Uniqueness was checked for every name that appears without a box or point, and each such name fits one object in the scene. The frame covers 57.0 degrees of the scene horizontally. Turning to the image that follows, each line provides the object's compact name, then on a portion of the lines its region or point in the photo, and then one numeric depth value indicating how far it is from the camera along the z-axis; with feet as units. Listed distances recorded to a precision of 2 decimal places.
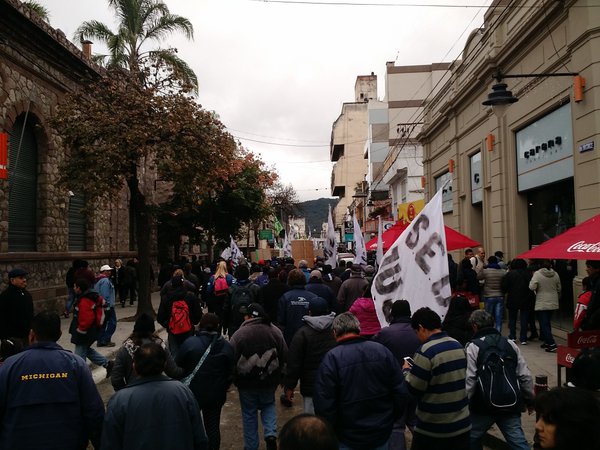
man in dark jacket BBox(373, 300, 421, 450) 16.08
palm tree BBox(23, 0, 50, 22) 79.25
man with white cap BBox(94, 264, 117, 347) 38.88
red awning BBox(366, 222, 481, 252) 43.73
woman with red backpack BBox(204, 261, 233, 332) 34.86
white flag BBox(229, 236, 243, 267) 61.92
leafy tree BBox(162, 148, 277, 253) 92.17
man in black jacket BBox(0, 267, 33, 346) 23.50
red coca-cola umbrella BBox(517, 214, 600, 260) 18.01
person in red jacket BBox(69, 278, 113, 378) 28.27
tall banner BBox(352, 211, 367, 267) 42.45
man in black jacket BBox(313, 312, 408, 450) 13.25
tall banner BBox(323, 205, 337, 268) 50.21
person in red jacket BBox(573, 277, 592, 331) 25.45
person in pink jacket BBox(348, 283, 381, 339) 23.15
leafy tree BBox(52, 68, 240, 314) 45.32
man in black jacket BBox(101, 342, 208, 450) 11.10
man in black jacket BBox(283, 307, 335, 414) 18.12
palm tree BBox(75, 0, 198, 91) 80.12
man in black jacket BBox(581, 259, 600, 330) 20.06
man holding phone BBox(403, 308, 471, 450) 13.66
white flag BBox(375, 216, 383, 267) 32.58
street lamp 33.65
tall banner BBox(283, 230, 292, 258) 78.38
